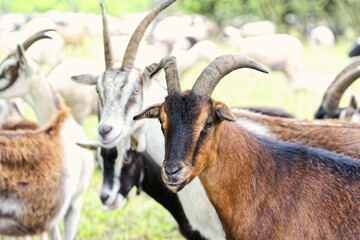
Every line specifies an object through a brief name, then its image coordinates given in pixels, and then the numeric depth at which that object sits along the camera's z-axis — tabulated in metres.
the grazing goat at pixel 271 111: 6.21
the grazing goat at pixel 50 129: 4.92
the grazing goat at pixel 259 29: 22.88
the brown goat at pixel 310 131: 4.28
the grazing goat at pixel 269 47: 15.40
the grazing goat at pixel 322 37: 21.27
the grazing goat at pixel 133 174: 4.61
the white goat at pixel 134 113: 4.18
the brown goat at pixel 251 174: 3.20
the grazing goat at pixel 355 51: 7.14
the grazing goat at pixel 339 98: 5.27
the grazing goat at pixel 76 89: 7.68
